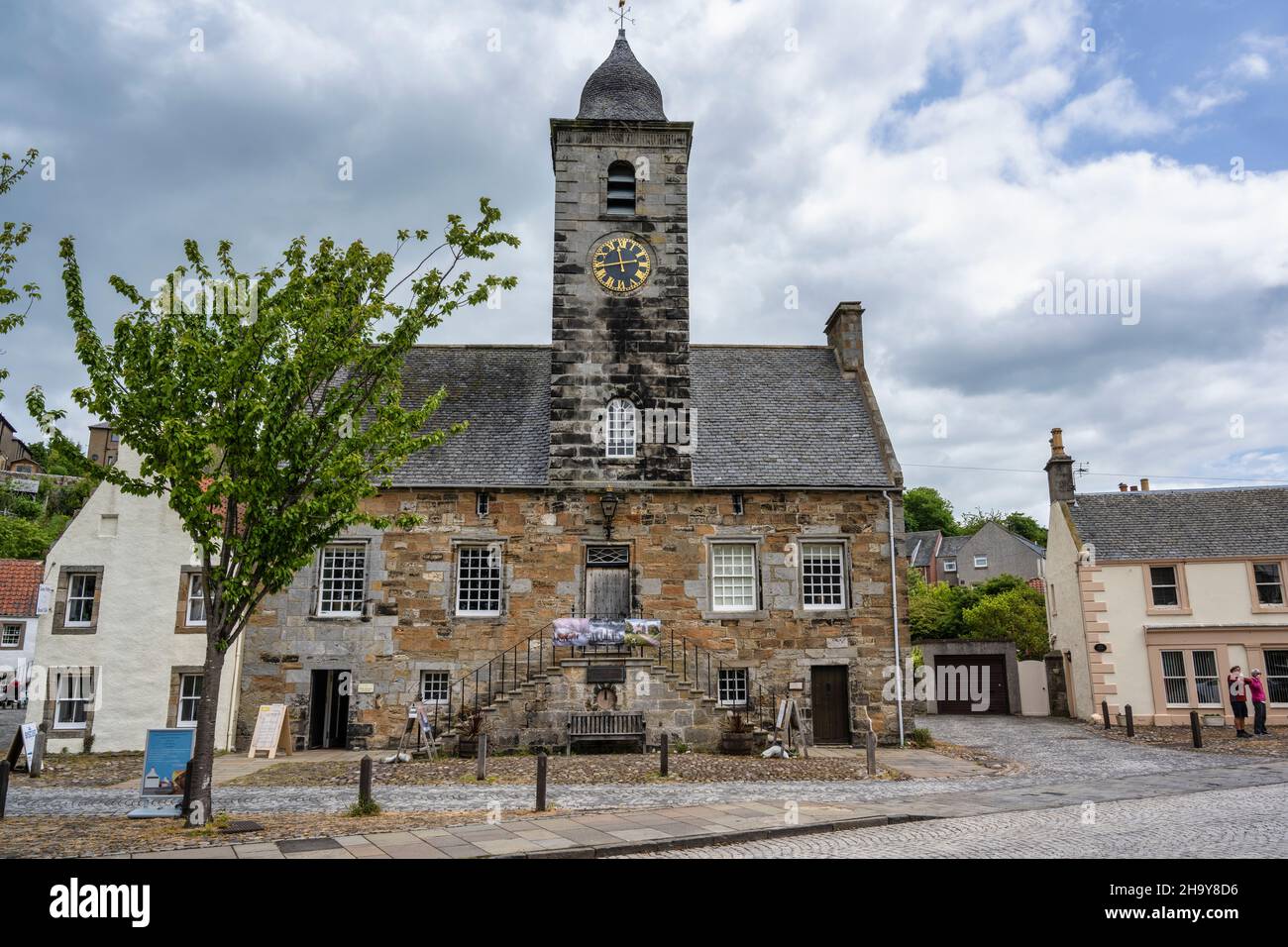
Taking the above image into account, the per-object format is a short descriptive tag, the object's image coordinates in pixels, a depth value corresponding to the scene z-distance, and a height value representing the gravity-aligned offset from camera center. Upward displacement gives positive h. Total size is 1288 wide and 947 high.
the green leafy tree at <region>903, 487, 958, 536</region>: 84.00 +11.63
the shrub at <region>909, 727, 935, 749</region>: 21.61 -2.59
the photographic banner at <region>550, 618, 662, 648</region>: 20.58 +0.04
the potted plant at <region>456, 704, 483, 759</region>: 19.31 -2.13
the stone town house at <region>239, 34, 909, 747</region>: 21.67 +2.61
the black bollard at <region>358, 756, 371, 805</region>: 12.03 -2.03
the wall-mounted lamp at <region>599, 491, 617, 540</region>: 22.16 +3.21
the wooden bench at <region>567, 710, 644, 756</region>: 19.59 -2.03
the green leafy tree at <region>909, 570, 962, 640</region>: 44.62 +0.95
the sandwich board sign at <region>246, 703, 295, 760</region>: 20.00 -2.16
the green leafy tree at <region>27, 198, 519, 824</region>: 11.96 +3.12
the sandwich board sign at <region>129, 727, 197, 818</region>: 11.91 -1.86
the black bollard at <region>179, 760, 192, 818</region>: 11.52 -2.04
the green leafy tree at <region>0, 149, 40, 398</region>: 11.38 +5.22
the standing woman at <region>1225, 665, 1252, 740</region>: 22.91 -1.74
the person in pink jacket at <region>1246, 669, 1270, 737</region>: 23.09 -1.90
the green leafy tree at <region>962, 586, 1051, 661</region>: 37.69 +0.57
